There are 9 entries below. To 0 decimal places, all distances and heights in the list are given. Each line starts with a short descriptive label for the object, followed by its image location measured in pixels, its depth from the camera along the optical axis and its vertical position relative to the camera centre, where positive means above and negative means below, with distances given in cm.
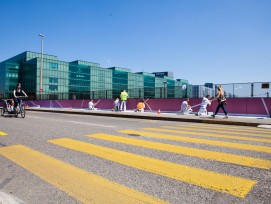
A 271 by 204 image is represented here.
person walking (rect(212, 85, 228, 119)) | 1315 +33
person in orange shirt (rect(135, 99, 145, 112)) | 1942 -37
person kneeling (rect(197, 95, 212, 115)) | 1567 -12
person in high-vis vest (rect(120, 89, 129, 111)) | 2061 +52
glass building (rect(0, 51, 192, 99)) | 7456 +999
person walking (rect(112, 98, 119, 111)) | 2111 -28
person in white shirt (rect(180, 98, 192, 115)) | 1641 -36
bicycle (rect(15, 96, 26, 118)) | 1366 -46
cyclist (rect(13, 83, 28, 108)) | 1319 +40
